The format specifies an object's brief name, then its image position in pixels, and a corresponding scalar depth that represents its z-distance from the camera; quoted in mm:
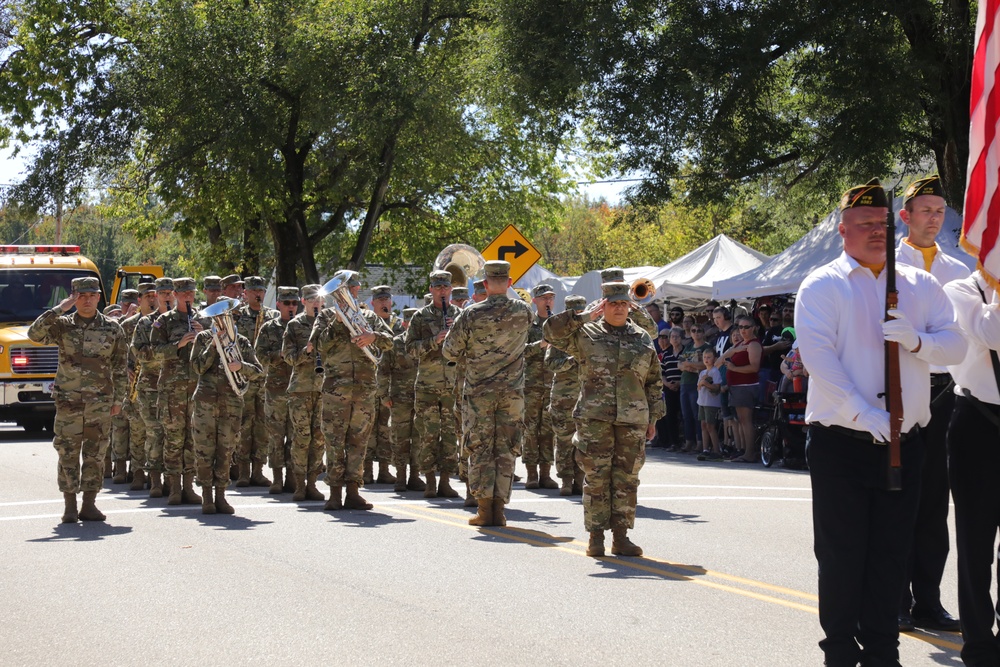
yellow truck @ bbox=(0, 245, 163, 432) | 23172
